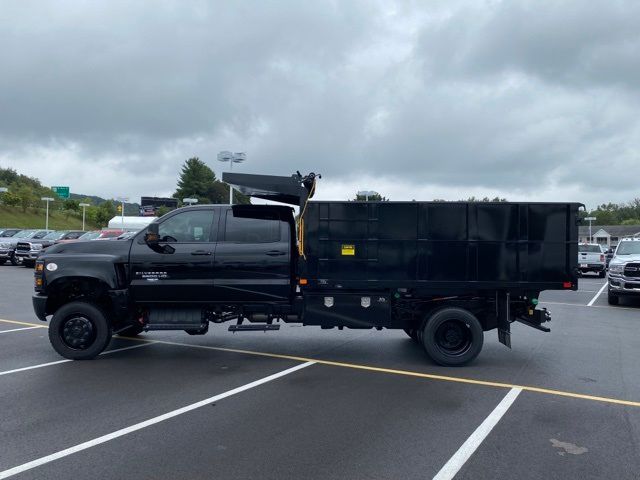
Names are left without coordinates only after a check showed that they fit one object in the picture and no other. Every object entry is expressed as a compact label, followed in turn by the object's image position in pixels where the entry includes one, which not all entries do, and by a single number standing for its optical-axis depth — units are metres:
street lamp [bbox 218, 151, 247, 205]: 21.11
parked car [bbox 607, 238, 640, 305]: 14.98
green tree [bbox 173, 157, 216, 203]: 95.26
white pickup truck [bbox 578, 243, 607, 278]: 29.09
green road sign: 59.35
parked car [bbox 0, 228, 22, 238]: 33.22
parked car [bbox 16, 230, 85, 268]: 28.23
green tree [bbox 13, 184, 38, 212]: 71.25
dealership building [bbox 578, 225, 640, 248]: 102.81
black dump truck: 7.71
